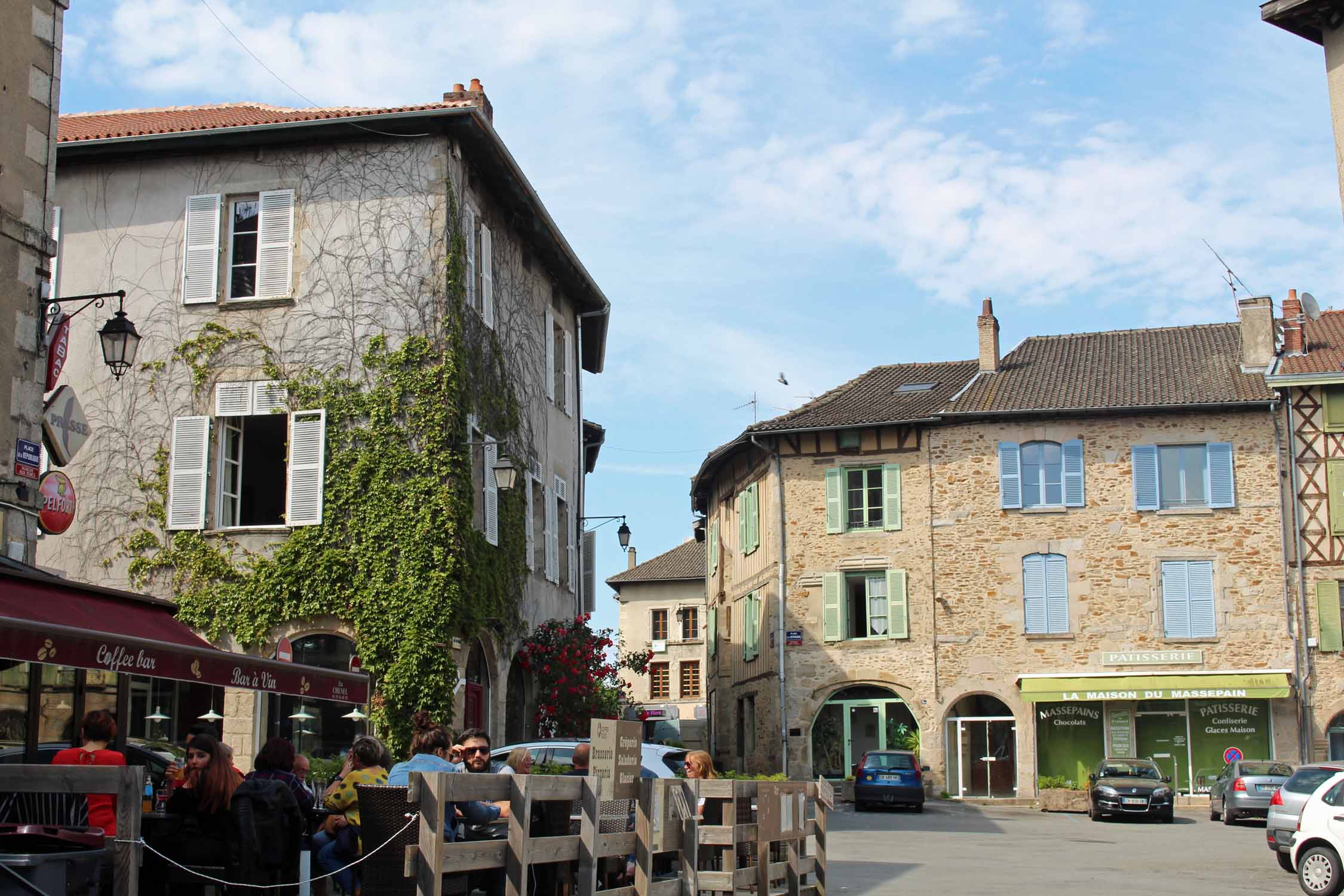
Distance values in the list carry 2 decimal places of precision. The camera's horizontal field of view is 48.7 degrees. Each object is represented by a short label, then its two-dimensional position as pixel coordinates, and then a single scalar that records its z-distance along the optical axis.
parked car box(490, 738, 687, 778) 14.39
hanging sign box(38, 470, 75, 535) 12.27
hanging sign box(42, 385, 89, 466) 12.68
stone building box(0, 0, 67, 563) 11.76
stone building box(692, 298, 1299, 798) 30.17
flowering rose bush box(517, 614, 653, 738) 20.42
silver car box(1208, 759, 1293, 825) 24.45
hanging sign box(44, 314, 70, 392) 12.41
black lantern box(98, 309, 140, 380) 12.66
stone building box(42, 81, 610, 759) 17.91
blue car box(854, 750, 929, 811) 27.22
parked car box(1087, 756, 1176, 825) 24.92
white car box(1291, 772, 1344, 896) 12.88
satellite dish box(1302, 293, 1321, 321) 33.44
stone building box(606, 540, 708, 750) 53.28
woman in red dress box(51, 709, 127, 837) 8.05
